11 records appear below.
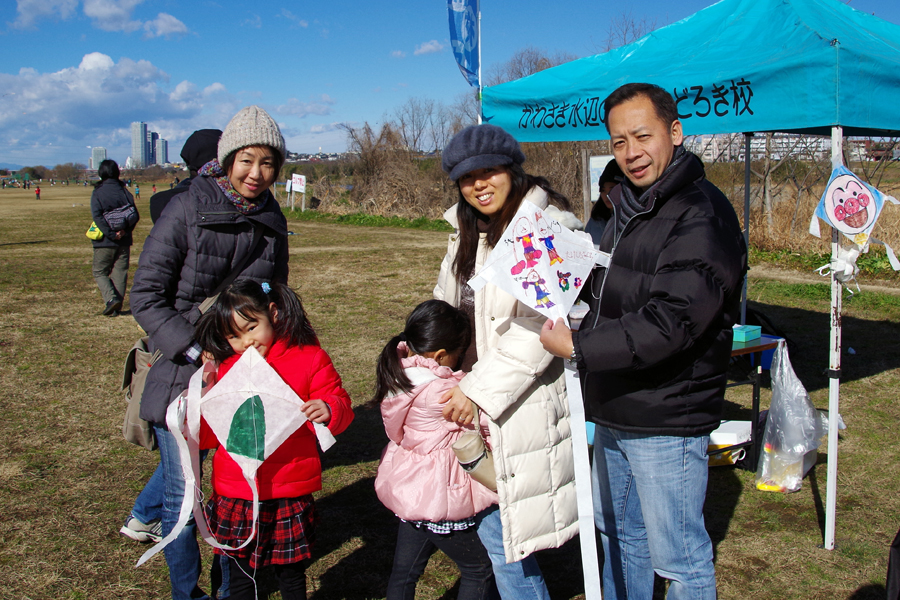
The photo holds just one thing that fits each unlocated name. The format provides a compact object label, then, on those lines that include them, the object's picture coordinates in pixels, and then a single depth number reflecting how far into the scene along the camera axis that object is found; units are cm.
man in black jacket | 161
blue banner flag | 537
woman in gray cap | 186
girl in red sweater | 211
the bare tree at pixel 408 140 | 2423
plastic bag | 356
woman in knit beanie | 214
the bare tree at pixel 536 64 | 1691
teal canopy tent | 282
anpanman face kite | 286
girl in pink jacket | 201
